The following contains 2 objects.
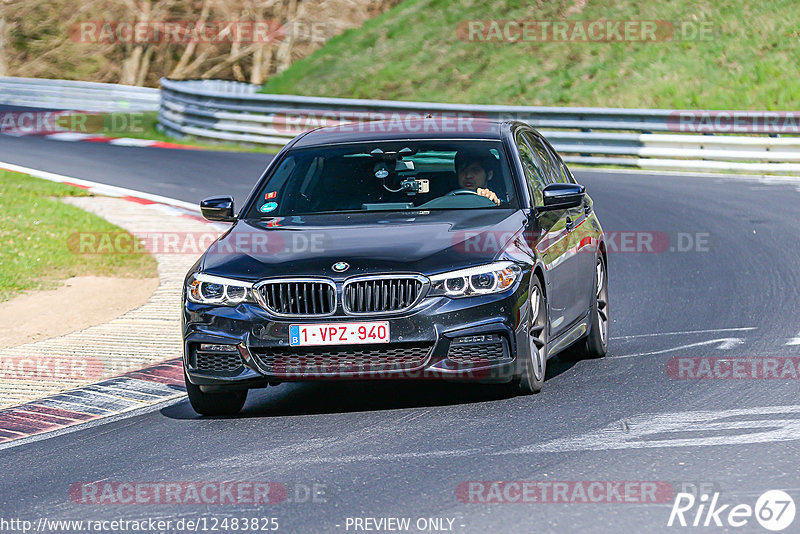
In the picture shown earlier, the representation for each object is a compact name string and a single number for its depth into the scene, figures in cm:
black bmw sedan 1532
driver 1781
